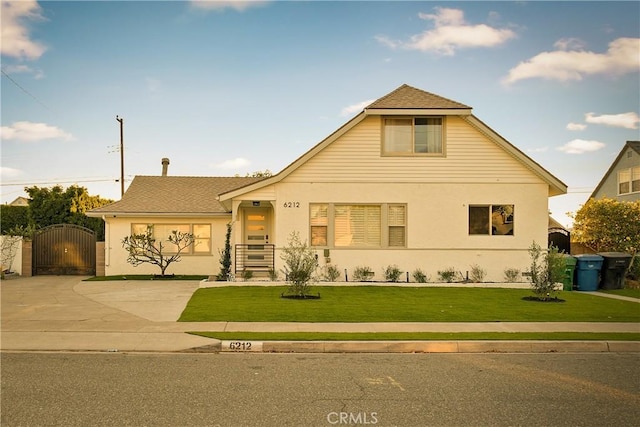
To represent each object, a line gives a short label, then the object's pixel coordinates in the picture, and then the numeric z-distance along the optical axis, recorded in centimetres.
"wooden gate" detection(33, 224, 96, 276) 2383
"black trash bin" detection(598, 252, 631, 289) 1920
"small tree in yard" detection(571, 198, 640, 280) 2230
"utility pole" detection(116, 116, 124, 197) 3697
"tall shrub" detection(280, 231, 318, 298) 1520
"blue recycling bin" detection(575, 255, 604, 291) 1883
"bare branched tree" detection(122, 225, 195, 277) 2155
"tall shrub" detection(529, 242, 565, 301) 1527
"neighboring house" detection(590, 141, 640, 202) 3316
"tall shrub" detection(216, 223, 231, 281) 1909
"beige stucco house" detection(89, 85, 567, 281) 1900
